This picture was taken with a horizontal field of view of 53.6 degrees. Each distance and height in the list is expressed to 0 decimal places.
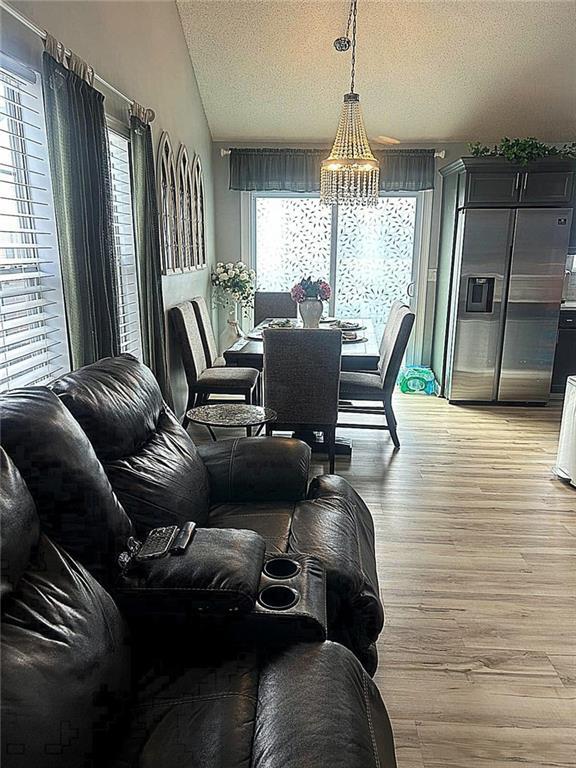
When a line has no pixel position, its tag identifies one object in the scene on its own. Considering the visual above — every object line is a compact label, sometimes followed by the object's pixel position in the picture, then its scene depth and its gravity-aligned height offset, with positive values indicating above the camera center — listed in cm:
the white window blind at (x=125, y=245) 316 -1
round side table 299 -91
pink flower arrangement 404 -32
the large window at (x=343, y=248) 603 -3
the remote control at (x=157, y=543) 151 -80
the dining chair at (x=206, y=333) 475 -74
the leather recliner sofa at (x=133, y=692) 102 -93
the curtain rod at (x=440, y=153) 562 +89
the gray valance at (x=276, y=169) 569 +74
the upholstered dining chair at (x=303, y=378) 340 -80
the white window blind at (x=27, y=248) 211 -2
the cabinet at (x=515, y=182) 489 +54
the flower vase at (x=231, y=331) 557 -86
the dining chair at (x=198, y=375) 420 -97
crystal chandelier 402 +56
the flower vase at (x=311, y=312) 409 -47
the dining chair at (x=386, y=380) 392 -95
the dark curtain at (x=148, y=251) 325 -4
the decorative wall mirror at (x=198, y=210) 498 +29
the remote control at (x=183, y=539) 153 -80
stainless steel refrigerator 500 -50
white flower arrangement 564 -37
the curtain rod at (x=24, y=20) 194 +77
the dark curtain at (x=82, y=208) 221 +14
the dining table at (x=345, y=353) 379 -72
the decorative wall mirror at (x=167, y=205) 386 +27
